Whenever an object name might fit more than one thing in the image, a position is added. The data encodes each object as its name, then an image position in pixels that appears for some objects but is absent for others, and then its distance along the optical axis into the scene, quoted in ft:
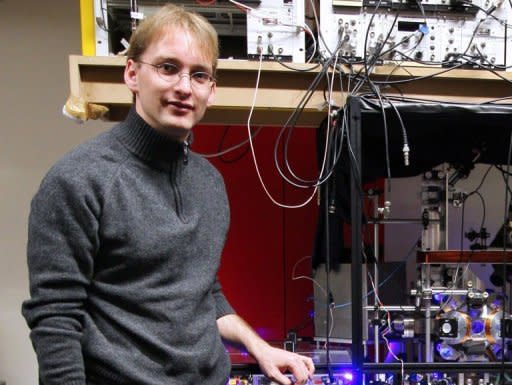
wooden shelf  4.25
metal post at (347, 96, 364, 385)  3.93
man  2.47
